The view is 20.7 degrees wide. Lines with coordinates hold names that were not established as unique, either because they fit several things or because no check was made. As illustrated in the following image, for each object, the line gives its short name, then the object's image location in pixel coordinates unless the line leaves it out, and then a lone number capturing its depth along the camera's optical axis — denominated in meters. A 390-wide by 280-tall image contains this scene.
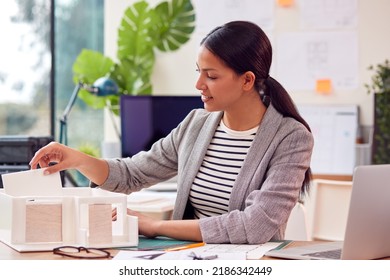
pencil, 2.32
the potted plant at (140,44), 6.18
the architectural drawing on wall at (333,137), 5.85
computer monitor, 4.73
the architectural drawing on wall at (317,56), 5.99
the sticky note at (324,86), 5.95
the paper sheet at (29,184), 2.38
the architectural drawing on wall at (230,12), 6.08
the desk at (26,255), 2.22
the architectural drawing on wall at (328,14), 5.90
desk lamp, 5.50
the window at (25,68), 6.23
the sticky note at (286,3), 6.03
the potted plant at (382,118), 5.55
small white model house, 2.30
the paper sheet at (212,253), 2.20
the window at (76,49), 6.57
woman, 2.52
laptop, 2.11
